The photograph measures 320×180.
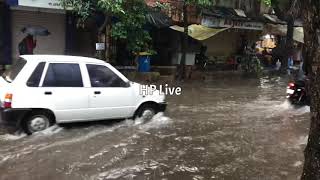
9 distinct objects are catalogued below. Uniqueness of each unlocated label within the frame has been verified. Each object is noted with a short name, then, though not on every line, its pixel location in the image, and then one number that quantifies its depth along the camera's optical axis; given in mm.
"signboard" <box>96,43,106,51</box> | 10436
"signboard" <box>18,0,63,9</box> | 10030
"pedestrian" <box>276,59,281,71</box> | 16823
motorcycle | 8025
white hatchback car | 5456
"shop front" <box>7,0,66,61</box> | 11524
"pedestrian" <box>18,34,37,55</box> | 10777
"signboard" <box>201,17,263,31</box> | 13725
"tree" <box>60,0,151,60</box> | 9702
